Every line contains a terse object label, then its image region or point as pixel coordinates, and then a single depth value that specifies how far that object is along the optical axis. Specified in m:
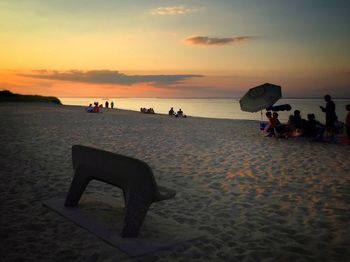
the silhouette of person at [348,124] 13.61
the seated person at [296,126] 15.58
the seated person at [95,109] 33.59
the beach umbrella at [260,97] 16.44
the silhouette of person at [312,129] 15.06
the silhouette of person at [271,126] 16.19
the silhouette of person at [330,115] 13.89
